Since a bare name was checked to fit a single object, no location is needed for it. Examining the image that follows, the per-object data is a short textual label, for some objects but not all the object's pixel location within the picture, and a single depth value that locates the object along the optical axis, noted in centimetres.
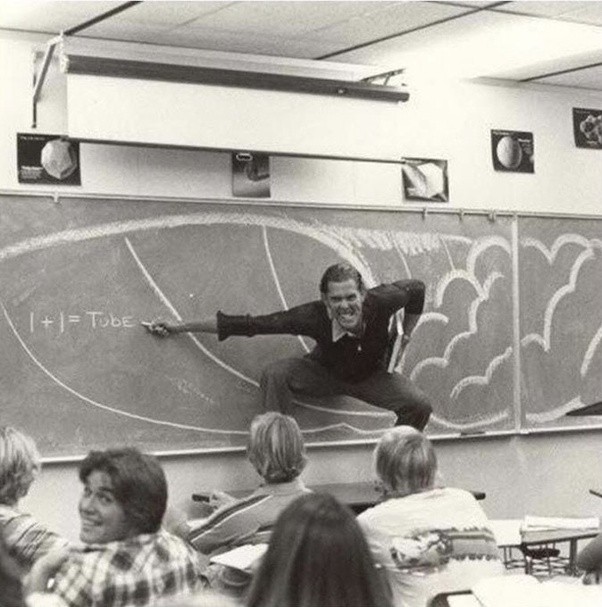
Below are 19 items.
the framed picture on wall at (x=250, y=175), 951
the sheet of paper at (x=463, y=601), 516
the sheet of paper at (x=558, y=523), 780
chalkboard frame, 892
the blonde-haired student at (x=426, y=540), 595
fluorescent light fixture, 867
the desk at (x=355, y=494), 900
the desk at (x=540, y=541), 751
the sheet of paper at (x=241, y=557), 592
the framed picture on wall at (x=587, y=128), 1111
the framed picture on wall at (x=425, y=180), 1028
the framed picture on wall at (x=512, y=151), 1070
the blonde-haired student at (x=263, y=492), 659
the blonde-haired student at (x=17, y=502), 558
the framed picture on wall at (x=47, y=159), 874
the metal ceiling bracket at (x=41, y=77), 860
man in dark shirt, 935
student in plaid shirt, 468
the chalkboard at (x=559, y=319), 1082
